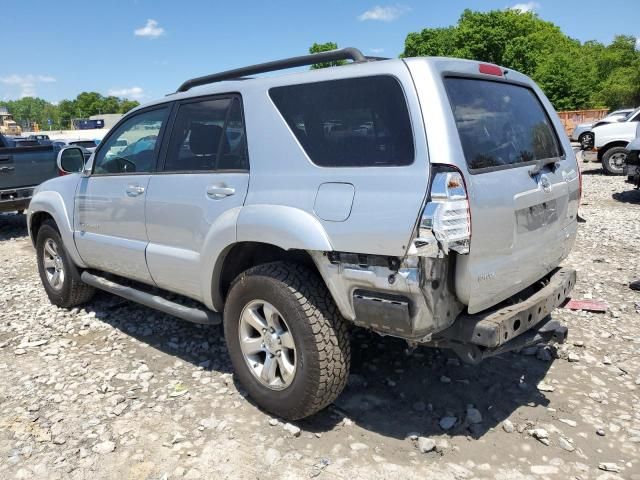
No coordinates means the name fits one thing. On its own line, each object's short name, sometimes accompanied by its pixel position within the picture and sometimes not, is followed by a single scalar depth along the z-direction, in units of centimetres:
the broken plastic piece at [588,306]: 473
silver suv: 250
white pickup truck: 1400
